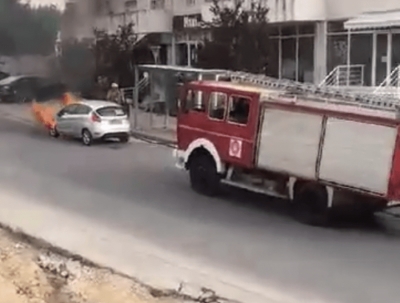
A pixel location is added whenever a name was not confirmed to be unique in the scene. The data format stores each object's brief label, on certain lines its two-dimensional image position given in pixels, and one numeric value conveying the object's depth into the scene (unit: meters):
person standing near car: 36.38
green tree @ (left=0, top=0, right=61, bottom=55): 44.88
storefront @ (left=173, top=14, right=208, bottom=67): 40.21
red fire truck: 15.10
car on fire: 28.16
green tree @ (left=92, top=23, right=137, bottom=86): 40.72
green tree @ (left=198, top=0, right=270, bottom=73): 30.58
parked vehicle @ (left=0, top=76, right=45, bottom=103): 45.62
